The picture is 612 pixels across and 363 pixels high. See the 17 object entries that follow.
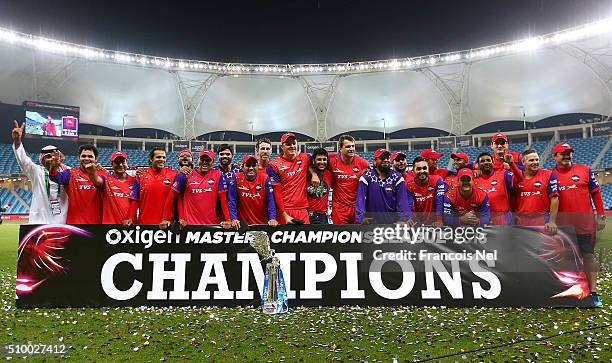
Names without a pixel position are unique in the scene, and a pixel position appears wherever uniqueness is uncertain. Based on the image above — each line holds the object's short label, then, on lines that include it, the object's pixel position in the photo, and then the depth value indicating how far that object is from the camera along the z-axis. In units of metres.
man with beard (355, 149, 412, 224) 5.18
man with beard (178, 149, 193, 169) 6.05
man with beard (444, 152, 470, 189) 6.08
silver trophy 4.56
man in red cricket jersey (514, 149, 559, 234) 4.92
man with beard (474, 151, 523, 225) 5.53
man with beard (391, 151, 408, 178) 6.02
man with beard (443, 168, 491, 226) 5.43
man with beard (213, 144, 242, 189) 5.54
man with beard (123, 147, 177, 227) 5.41
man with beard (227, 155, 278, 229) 5.55
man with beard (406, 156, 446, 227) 5.59
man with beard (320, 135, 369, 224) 5.52
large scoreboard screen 27.48
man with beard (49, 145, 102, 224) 5.42
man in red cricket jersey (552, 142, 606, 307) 4.95
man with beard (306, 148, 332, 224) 5.60
